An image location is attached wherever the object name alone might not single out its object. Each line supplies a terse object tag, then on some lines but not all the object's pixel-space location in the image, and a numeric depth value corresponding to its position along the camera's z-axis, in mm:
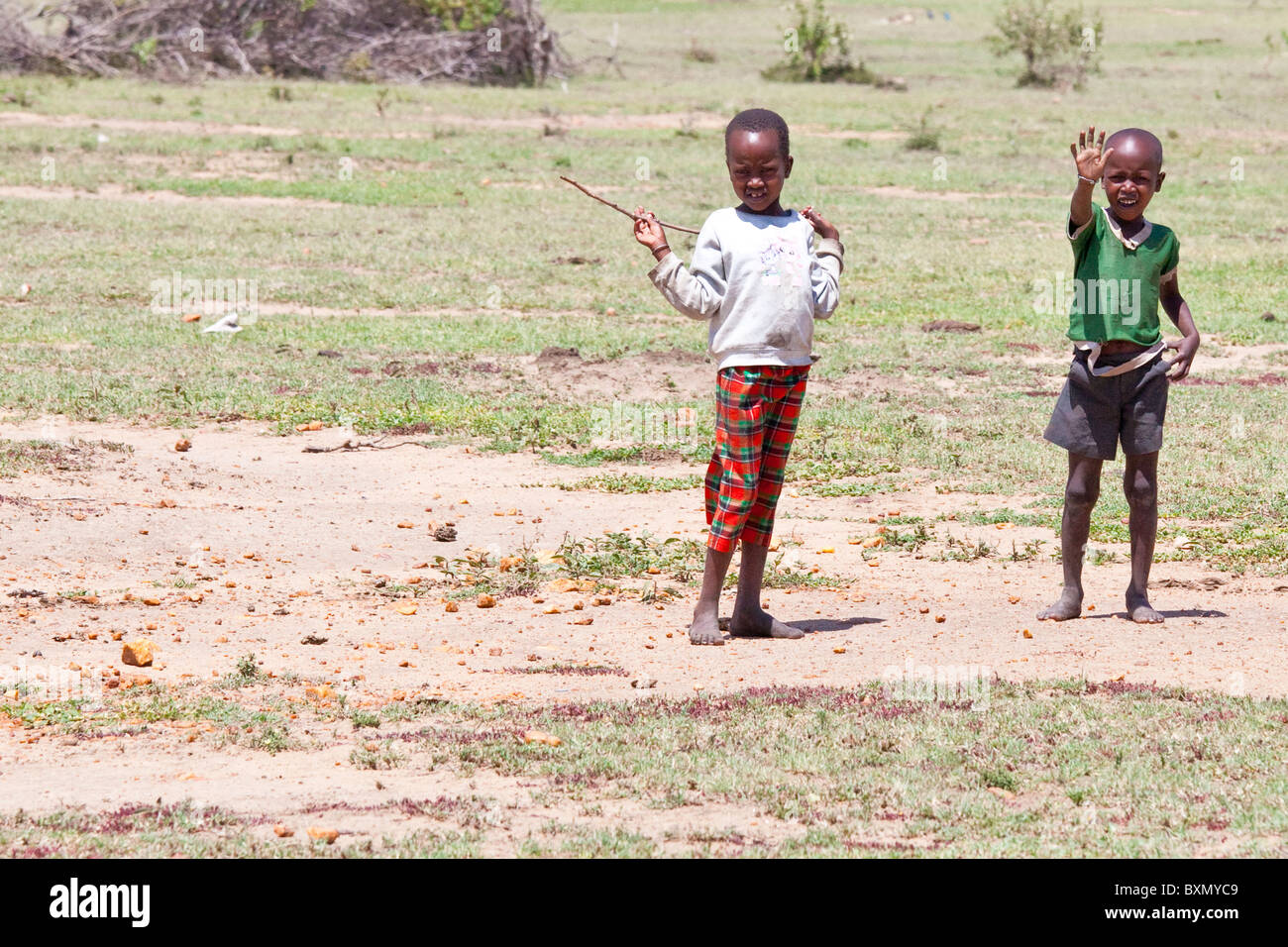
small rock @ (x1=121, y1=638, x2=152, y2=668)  12242
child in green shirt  12844
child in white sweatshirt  12258
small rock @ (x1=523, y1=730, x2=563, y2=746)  10477
